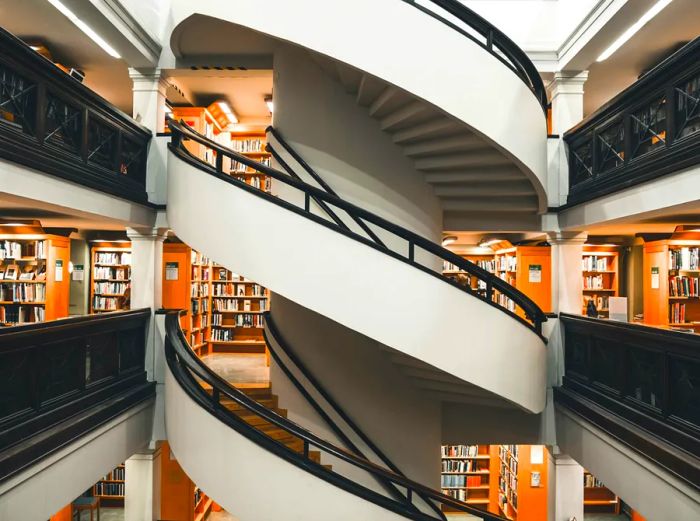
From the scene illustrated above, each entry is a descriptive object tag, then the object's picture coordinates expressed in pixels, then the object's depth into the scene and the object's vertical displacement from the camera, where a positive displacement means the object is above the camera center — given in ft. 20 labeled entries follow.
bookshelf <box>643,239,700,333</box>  22.36 +0.06
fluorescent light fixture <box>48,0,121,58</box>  15.01 +7.71
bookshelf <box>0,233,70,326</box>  23.03 -0.02
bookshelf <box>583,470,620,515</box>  27.68 -11.50
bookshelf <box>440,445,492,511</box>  29.30 -10.74
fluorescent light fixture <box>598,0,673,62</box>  14.23 +7.47
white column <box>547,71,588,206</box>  17.24 +5.51
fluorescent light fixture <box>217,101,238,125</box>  25.47 +8.50
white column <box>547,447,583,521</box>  16.90 -6.70
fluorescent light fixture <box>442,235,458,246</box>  24.47 +2.04
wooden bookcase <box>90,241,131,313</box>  28.17 +0.21
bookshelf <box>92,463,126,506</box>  26.91 -10.78
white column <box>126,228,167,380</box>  17.47 +0.38
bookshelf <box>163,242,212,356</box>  23.93 -0.41
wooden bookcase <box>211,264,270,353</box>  28.71 -1.82
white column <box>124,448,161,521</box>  16.75 -6.72
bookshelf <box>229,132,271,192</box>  27.63 +6.99
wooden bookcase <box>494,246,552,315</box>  23.52 +0.43
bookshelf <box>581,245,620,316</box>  26.48 +0.45
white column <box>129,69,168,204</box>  17.35 +5.50
